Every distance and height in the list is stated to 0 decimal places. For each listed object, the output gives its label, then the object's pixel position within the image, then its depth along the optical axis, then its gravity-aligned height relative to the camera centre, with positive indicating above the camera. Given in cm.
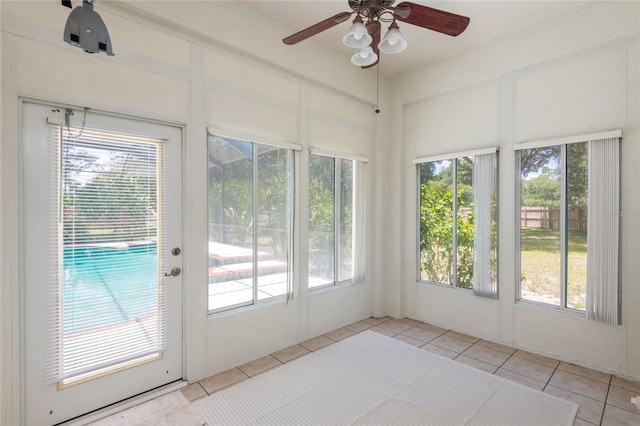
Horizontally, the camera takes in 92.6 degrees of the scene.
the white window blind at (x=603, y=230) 267 -18
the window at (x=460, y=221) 343 -13
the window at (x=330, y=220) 359 -11
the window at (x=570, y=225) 271 -14
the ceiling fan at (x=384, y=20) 192 +125
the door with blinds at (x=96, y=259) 194 -33
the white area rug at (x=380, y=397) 213 -144
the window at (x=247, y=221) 278 -10
